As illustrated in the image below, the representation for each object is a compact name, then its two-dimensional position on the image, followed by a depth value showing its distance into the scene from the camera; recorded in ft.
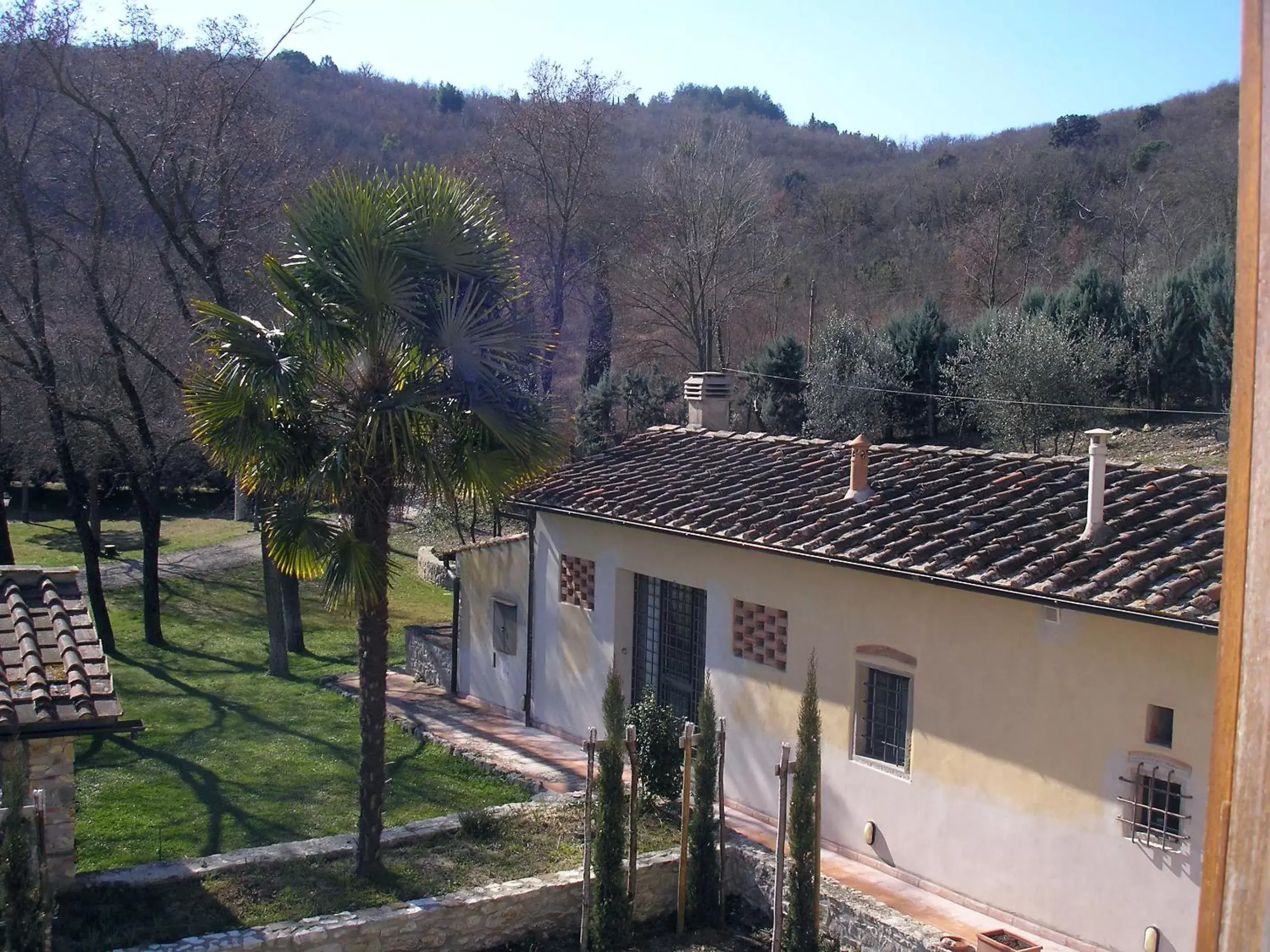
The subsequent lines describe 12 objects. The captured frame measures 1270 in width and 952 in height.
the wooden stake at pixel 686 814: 30.04
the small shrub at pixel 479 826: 33.63
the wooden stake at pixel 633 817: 29.55
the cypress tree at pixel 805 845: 27.04
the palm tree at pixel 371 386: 28.40
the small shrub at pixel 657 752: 35.06
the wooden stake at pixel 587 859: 28.71
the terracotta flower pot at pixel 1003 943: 25.77
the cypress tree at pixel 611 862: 28.63
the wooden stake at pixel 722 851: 30.76
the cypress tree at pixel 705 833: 30.35
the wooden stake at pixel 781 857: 26.78
